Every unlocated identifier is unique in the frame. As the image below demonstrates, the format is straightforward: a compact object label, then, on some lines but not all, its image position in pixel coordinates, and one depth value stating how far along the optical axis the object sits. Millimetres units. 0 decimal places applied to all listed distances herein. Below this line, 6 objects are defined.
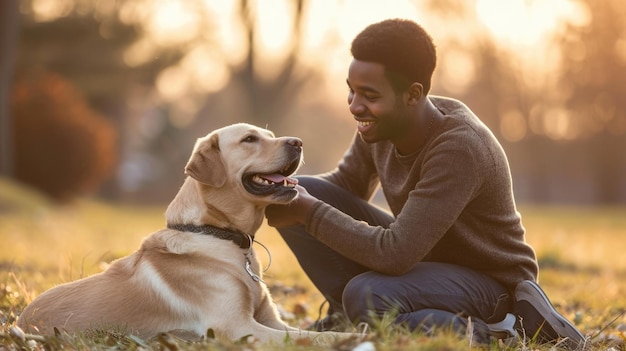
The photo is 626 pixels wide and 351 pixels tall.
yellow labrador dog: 3992
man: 3916
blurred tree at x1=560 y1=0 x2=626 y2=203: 30766
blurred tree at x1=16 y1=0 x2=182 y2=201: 24797
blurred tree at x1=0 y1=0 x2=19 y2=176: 19109
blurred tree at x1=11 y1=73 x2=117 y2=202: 21609
